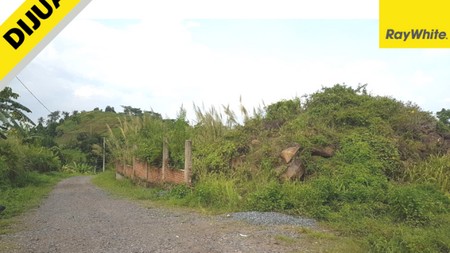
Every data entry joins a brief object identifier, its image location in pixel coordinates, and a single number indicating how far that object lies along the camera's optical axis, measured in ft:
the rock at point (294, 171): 34.81
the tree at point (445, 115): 53.64
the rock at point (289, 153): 36.11
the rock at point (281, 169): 35.47
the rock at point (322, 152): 37.06
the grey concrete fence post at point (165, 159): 50.65
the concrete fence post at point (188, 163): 43.25
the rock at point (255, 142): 41.22
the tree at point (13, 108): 51.13
